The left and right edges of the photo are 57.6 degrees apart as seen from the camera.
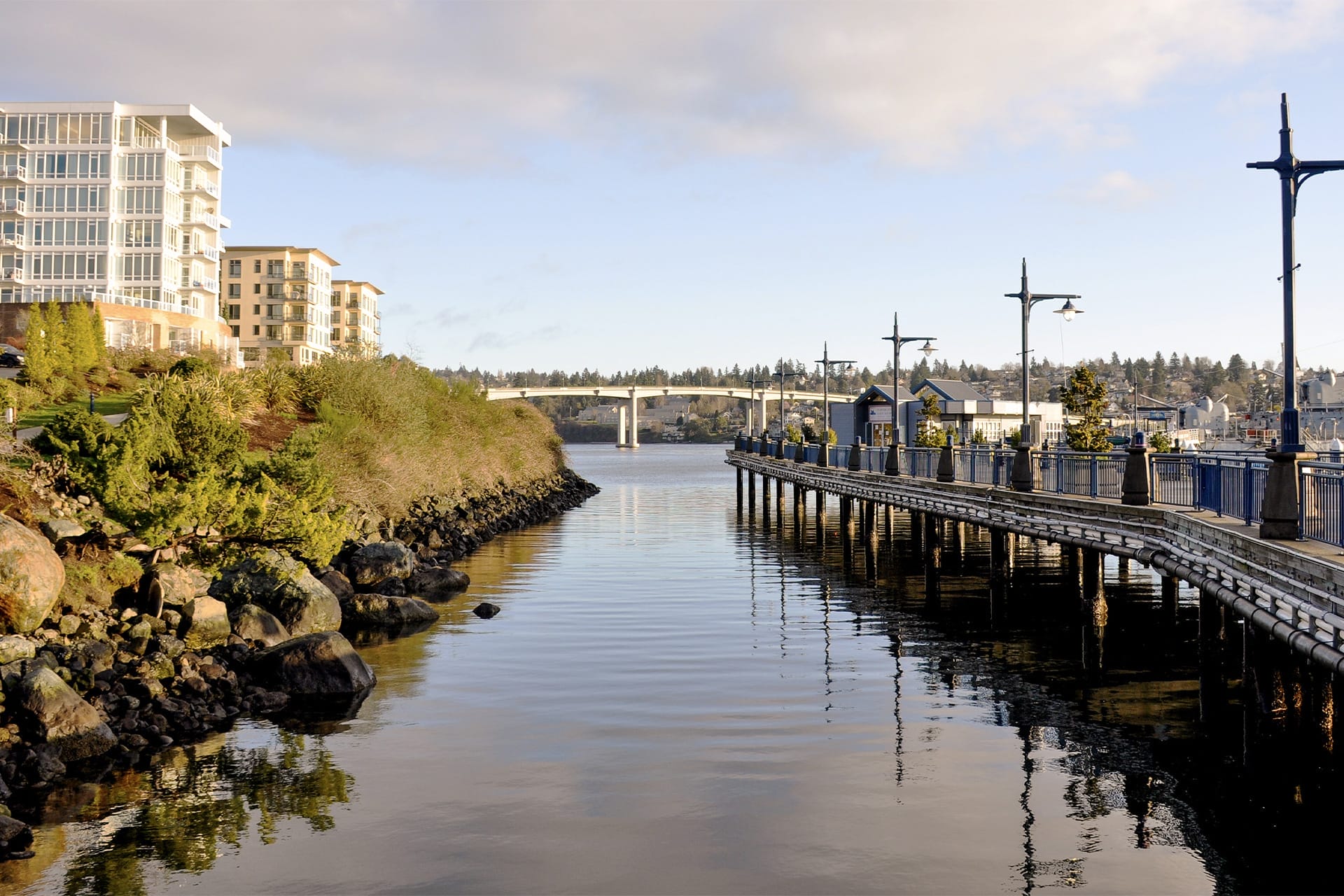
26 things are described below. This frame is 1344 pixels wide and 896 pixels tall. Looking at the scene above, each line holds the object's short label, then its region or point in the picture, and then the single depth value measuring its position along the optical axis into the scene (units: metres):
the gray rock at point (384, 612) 24.88
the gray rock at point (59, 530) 19.58
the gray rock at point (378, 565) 28.70
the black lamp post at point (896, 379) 41.59
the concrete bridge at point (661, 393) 164.50
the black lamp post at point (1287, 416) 16.48
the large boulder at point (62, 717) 14.43
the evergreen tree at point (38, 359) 41.81
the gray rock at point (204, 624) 19.03
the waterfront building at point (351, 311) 144.00
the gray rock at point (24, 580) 16.34
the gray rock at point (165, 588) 19.28
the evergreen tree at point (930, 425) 63.81
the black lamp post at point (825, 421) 56.22
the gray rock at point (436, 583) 29.77
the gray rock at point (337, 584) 25.88
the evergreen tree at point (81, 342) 46.97
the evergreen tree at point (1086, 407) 47.84
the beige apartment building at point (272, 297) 126.00
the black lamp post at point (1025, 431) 29.58
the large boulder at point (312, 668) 18.23
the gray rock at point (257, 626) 20.02
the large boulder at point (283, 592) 22.06
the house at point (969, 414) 77.06
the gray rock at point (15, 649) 15.72
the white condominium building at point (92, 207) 83.19
